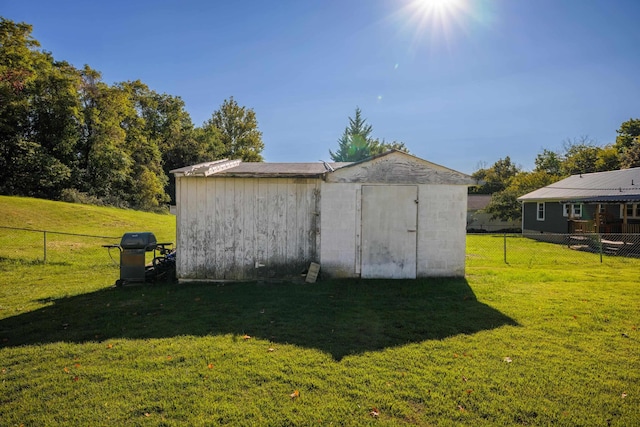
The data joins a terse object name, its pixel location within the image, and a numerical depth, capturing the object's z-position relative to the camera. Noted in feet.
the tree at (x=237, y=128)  132.98
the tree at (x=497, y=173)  134.17
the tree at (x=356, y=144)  132.77
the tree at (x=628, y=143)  92.48
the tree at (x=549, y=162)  147.40
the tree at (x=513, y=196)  88.63
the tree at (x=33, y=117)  70.95
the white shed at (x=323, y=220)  25.71
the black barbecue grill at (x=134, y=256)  24.66
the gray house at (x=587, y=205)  55.06
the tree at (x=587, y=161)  113.09
